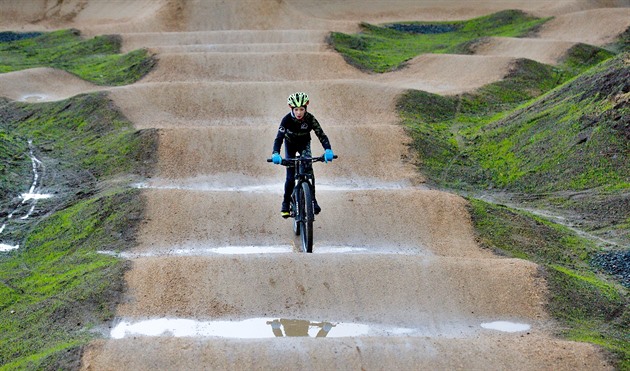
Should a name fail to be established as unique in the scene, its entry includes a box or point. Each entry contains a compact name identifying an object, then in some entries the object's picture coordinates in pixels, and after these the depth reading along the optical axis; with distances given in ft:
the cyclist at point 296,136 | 45.88
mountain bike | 46.39
